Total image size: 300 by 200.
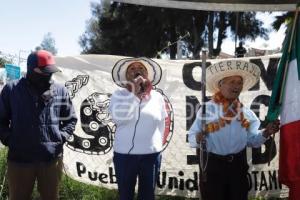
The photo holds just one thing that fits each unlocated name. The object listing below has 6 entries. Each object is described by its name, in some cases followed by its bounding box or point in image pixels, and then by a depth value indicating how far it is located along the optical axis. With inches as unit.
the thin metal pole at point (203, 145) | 160.7
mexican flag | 143.0
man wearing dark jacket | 154.2
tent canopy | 151.9
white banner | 217.0
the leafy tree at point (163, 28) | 1071.0
